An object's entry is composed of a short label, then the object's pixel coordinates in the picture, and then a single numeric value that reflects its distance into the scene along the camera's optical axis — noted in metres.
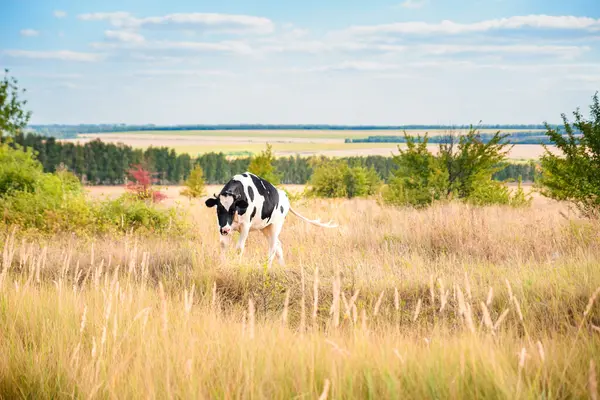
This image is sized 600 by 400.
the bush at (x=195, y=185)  52.78
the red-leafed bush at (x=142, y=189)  20.25
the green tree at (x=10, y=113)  28.20
